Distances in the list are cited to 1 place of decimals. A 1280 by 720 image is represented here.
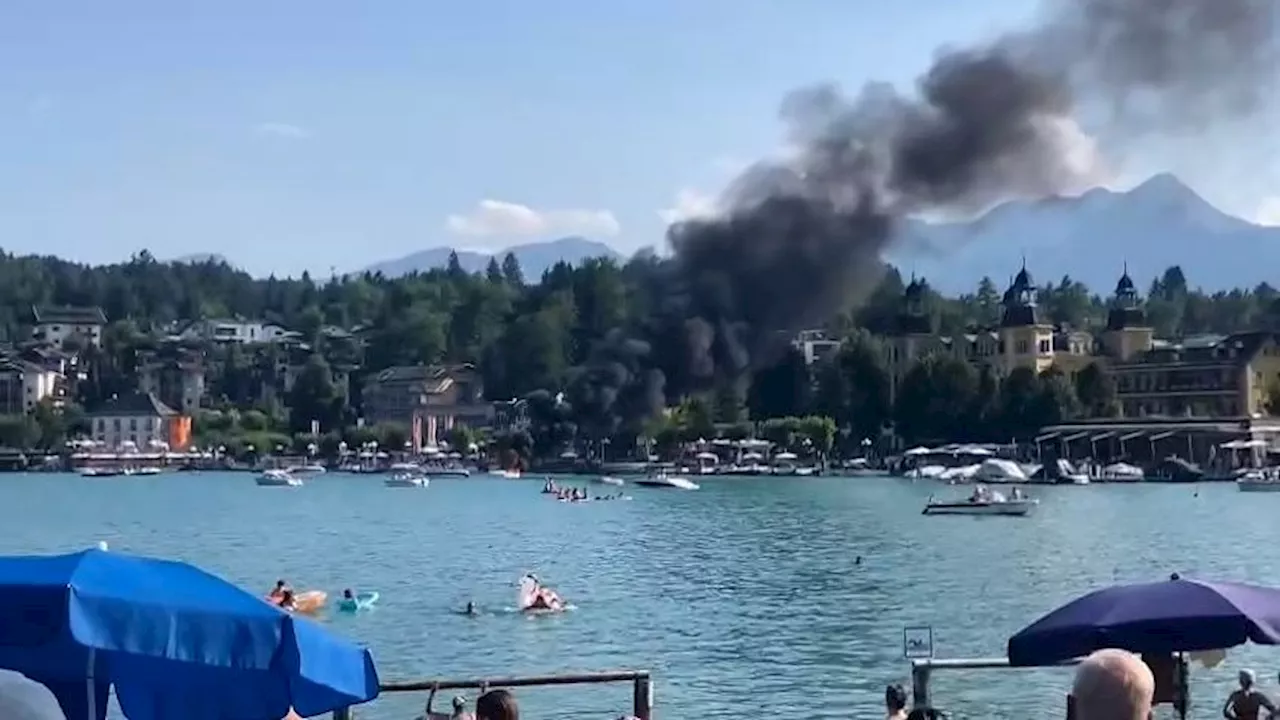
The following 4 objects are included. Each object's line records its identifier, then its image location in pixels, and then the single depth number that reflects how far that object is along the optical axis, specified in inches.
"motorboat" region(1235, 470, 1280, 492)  4042.8
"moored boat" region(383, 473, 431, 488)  5097.4
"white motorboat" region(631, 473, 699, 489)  4483.3
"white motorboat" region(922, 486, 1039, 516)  2933.1
